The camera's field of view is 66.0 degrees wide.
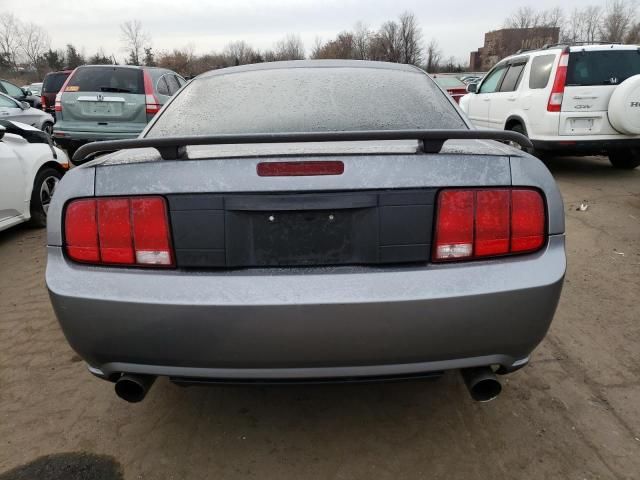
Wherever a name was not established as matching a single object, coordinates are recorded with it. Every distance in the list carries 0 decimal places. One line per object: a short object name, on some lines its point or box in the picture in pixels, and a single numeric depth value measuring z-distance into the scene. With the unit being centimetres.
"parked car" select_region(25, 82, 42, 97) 2529
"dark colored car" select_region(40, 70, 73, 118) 1568
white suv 693
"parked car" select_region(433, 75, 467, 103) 1277
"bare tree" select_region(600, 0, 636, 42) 6284
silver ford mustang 169
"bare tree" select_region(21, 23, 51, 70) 6522
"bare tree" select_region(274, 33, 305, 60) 7826
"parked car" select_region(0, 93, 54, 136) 977
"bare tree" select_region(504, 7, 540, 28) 6994
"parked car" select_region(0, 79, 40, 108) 1336
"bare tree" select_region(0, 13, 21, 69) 6201
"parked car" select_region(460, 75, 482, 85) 2054
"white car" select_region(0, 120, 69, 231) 487
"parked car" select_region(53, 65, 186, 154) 851
